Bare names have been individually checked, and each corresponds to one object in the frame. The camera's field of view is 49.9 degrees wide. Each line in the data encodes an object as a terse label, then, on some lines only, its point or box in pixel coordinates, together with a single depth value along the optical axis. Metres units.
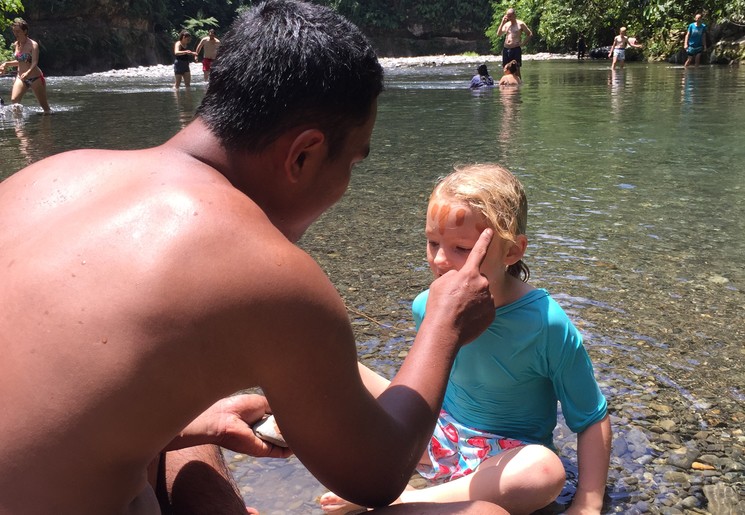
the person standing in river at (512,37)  17.39
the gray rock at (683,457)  2.41
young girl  2.18
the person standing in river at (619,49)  22.17
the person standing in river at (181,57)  18.42
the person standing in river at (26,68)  13.20
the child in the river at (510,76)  16.09
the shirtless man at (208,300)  1.32
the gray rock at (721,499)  2.20
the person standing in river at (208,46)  18.86
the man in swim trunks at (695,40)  22.11
